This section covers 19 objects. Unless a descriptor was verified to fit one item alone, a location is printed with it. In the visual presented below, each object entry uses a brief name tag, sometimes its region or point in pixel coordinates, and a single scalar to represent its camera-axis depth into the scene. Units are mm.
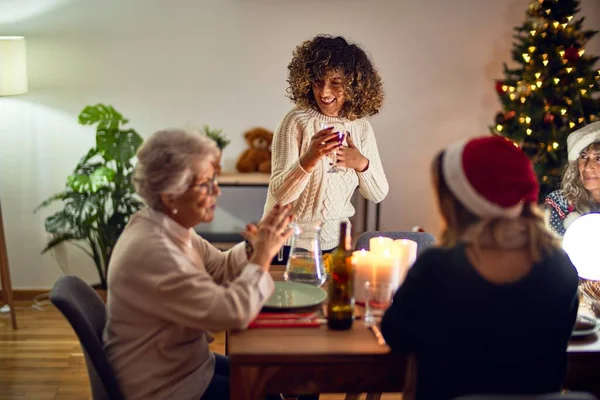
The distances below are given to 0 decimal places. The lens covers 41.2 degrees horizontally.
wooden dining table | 1976
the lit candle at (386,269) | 2260
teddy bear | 4973
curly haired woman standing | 2975
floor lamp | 4410
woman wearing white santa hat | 3082
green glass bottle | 2162
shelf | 4707
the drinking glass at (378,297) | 2262
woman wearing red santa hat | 1806
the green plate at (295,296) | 2301
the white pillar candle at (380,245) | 2424
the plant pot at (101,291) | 4844
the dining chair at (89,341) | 2080
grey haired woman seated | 2023
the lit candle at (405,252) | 2398
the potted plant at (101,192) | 4559
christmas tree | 4590
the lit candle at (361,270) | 2295
